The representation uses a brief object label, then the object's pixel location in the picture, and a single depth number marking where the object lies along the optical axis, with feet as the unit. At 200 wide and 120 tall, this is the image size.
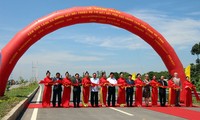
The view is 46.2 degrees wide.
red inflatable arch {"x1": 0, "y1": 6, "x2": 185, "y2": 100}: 38.88
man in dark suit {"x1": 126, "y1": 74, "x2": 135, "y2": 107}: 37.15
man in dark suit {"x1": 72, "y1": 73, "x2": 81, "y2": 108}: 35.66
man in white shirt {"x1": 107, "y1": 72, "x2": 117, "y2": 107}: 36.80
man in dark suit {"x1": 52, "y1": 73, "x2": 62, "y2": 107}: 35.40
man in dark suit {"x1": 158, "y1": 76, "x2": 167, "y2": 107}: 37.70
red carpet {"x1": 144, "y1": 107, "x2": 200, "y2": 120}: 27.05
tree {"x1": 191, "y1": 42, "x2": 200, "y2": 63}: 115.73
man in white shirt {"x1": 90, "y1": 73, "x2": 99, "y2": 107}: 36.18
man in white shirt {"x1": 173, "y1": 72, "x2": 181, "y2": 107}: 37.99
